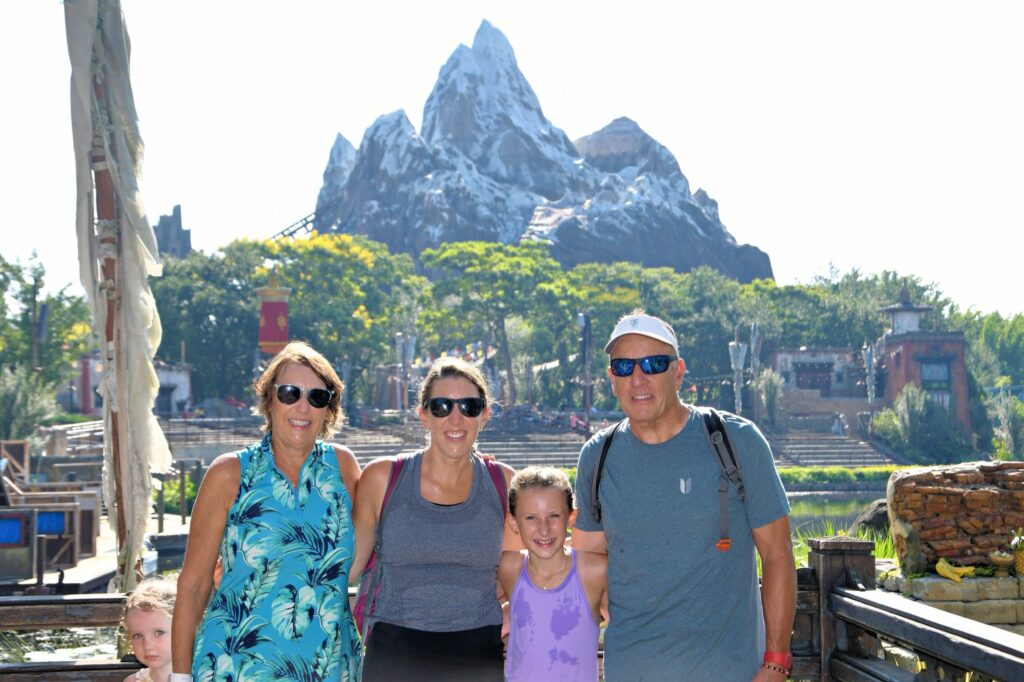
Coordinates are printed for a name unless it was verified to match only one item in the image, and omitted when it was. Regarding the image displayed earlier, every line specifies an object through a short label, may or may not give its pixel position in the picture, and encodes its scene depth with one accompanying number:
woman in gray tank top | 2.74
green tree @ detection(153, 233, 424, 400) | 50.69
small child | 3.06
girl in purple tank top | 2.87
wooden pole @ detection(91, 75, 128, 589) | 5.80
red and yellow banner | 24.58
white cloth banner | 5.75
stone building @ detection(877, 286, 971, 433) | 44.34
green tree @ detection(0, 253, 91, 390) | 38.44
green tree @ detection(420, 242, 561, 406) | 49.72
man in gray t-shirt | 2.73
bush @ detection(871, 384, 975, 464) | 39.41
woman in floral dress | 2.63
